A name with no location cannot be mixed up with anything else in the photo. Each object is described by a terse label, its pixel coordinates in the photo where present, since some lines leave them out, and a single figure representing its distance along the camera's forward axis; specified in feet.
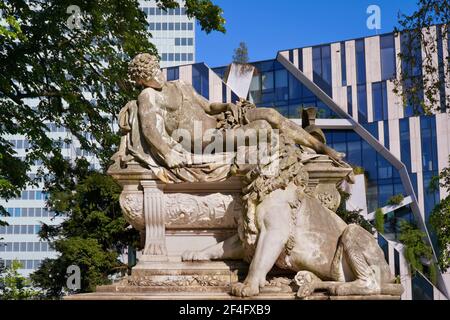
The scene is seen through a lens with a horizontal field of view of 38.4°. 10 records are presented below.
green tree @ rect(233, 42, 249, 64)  230.48
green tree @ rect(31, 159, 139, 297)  71.05
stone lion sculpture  19.88
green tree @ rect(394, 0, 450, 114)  34.32
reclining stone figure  22.70
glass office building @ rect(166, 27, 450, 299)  139.03
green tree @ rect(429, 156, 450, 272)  54.80
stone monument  20.17
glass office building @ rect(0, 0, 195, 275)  242.58
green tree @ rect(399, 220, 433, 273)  129.52
